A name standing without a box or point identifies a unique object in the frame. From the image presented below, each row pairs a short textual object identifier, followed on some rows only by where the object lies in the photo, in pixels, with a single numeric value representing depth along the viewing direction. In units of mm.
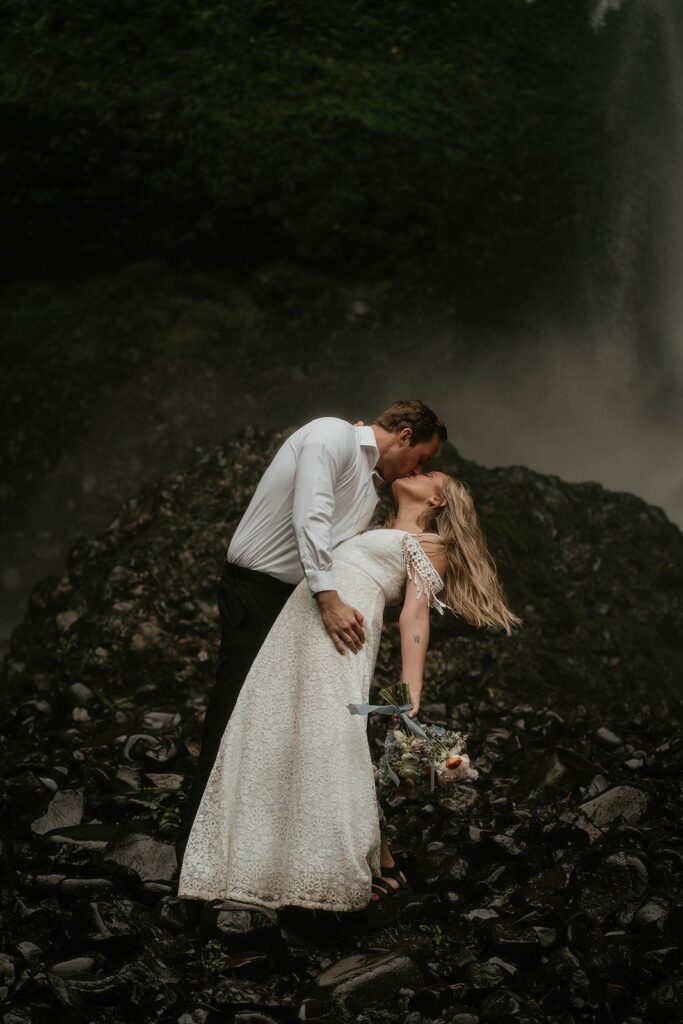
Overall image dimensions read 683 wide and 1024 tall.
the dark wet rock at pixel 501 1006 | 3676
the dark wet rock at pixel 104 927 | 4141
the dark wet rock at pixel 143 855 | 5035
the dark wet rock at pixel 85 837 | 5352
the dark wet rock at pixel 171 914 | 4477
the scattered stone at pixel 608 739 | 6973
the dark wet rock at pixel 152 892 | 4770
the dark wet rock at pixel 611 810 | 5594
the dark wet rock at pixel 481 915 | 4589
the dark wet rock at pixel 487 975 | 3954
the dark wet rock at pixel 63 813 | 5789
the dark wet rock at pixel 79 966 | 3928
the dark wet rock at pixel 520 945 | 4145
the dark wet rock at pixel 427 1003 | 3865
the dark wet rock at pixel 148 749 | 6555
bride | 4207
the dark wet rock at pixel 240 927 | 4113
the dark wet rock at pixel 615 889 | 4555
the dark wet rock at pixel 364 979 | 3893
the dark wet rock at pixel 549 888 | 4676
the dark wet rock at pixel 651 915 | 4305
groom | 4590
